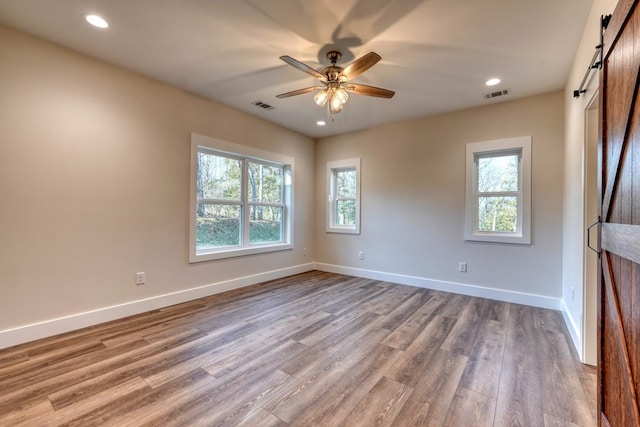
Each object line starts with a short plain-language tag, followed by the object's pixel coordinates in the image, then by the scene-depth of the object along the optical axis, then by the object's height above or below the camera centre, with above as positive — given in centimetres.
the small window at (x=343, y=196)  507 +35
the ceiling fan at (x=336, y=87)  243 +121
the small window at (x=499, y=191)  353 +34
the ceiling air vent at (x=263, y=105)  379 +152
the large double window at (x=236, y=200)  374 +20
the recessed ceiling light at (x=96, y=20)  214 +151
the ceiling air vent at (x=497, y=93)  336 +152
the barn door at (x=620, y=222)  98 -2
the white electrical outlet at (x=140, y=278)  307 -73
